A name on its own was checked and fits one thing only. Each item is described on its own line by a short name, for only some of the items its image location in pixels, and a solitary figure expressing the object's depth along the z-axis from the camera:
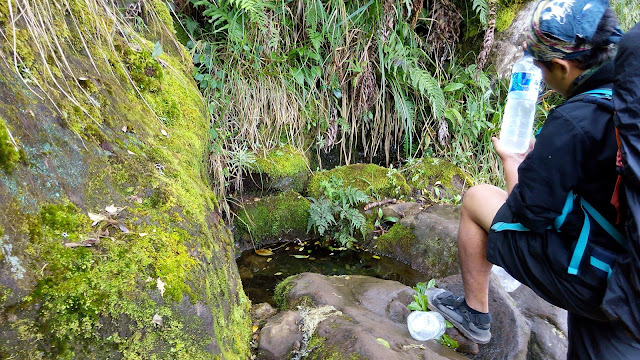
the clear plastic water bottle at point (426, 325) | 2.71
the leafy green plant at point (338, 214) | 4.50
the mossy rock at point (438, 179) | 5.21
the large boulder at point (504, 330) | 2.70
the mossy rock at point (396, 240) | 4.44
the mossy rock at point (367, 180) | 4.90
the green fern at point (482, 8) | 5.27
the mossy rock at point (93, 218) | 1.58
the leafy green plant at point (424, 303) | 2.71
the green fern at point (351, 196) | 4.66
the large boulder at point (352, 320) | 2.36
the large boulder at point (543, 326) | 2.83
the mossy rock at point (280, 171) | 4.72
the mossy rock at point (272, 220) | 4.50
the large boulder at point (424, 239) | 4.14
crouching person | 1.55
